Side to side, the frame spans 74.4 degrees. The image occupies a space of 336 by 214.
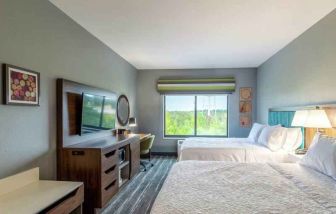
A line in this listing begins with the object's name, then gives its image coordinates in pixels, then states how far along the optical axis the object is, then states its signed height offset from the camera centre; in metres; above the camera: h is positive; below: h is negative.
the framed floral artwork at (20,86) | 1.90 +0.20
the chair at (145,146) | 4.85 -0.84
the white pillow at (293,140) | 3.51 -0.51
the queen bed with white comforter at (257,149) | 3.54 -0.70
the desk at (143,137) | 4.82 -0.66
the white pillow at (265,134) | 4.00 -0.49
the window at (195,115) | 6.30 -0.21
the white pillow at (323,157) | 2.02 -0.49
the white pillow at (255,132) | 4.61 -0.52
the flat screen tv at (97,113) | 3.09 -0.09
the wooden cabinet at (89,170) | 2.68 -0.76
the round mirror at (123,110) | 4.80 -0.05
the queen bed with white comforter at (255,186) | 1.42 -0.64
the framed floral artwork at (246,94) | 6.04 +0.38
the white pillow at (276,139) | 3.70 -0.53
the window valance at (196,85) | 6.00 +0.62
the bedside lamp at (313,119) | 2.64 -0.14
